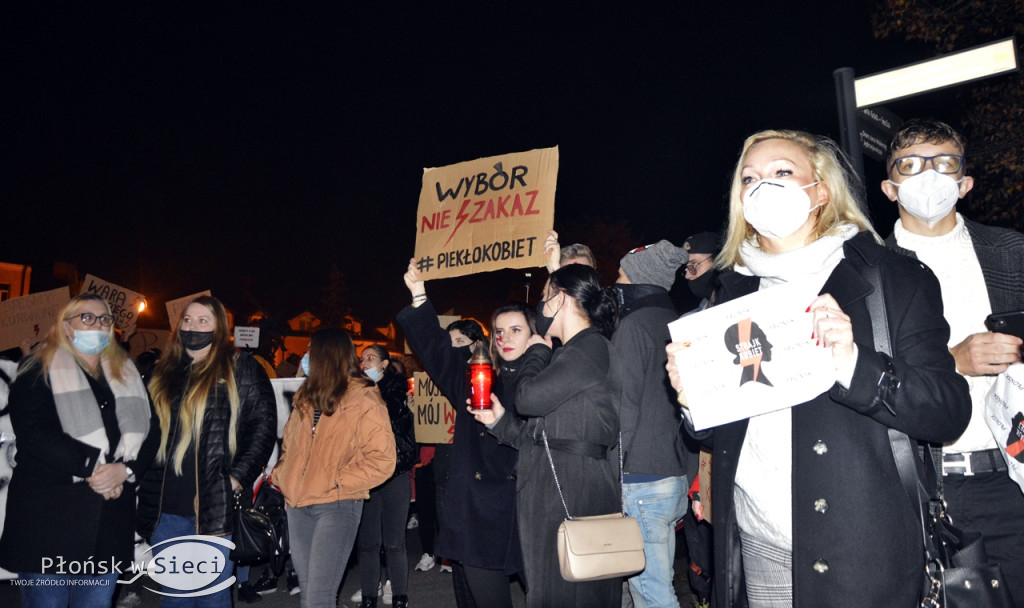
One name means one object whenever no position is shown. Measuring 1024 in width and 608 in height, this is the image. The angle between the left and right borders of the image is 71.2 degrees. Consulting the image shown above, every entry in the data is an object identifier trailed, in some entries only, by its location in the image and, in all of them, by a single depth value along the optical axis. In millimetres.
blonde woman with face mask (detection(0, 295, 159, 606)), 4121
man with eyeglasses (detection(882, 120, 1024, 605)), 2785
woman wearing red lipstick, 4398
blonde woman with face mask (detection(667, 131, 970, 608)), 1920
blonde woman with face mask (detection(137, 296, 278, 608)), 4590
